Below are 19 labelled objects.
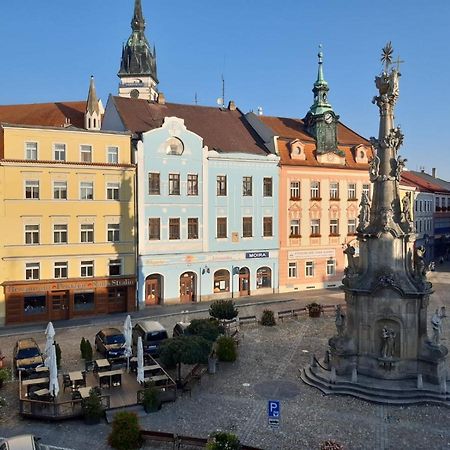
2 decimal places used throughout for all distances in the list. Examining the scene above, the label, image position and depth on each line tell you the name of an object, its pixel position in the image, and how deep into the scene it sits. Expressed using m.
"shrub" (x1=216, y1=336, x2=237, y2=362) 20.39
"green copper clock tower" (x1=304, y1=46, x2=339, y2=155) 39.78
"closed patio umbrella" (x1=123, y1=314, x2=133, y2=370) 18.98
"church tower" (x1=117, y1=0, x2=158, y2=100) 71.06
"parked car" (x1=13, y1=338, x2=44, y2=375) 18.48
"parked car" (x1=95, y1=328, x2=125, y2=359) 20.77
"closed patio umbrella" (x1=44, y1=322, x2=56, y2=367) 16.26
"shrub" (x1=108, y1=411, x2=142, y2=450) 12.98
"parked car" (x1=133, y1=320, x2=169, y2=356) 21.48
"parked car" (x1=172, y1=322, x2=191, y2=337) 23.69
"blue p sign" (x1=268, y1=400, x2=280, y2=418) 11.70
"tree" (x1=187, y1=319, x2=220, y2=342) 19.47
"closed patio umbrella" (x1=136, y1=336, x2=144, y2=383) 16.89
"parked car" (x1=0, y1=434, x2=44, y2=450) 11.69
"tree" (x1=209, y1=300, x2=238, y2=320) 24.92
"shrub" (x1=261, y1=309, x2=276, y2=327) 26.67
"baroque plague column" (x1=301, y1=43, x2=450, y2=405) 16.87
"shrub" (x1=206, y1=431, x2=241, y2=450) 11.94
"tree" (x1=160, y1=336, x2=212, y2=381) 17.00
